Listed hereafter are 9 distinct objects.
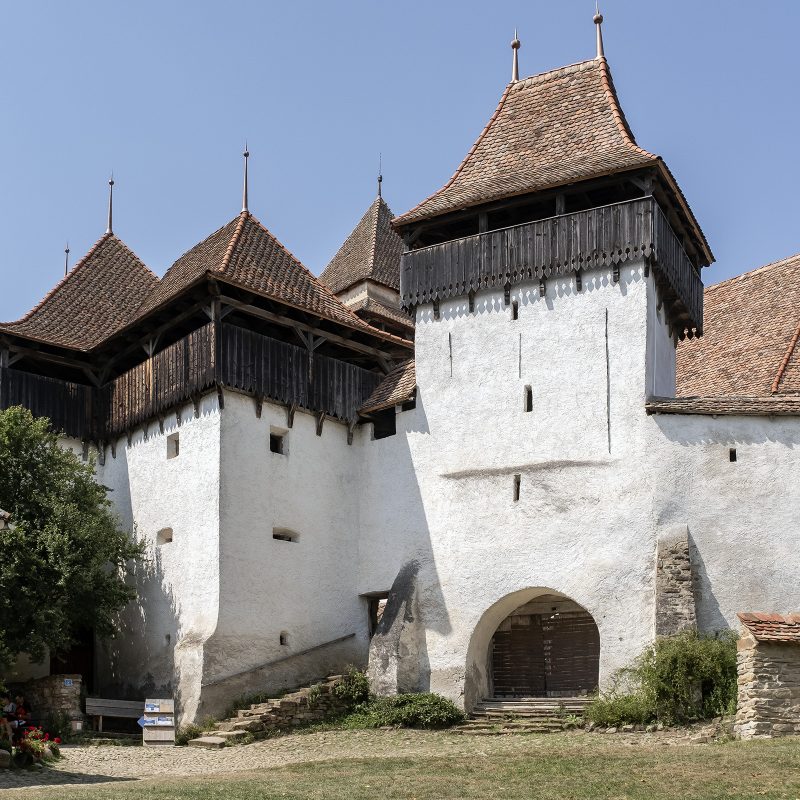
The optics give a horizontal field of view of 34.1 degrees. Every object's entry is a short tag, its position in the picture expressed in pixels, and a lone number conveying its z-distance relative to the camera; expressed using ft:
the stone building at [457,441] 75.20
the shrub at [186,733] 75.25
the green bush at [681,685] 66.90
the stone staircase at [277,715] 74.18
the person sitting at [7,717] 62.28
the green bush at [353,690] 79.25
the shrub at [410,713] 75.25
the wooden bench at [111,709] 77.46
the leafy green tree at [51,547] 75.31
